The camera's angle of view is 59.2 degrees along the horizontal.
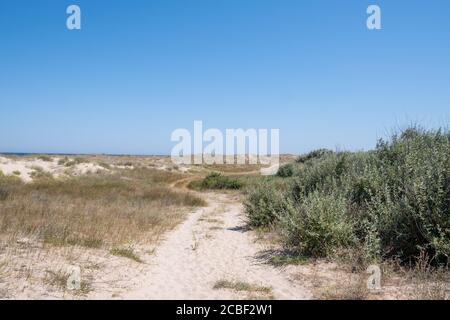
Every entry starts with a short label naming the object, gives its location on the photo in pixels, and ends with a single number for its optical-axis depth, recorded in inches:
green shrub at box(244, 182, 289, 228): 492.7
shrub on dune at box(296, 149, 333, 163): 1558.6
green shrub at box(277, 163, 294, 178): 1301.7
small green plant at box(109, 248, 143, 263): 329.2
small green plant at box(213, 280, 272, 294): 244.1
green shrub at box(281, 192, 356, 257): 319.3
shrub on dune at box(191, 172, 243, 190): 1146.4
